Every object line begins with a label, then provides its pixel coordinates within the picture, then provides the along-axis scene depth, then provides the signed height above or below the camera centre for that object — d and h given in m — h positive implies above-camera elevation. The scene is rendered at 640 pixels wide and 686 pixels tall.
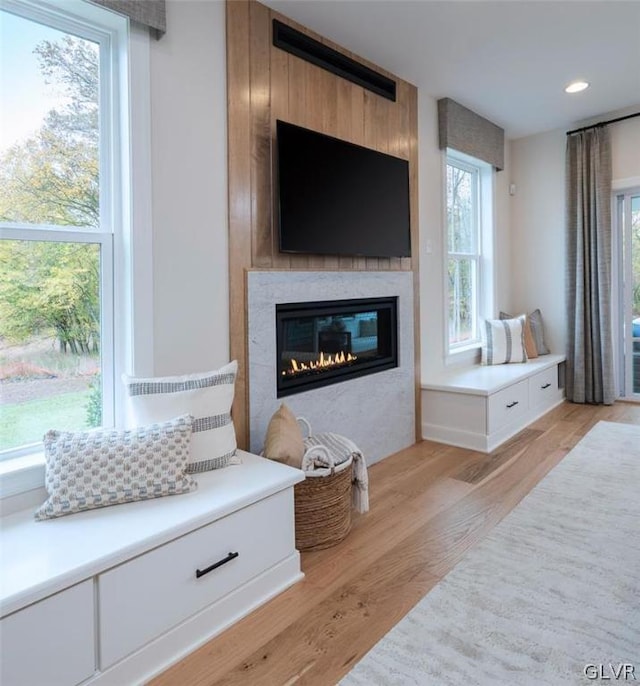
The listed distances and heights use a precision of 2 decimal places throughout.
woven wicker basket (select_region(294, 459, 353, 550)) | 2.10 -0.74
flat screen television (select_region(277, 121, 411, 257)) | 2.54 +0.84
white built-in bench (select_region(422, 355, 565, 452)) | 3.40 -0.48
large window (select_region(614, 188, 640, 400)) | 4.44 +0.54
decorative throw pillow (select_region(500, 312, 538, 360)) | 4.61 -0.04
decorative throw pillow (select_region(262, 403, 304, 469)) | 2.11 -0.44
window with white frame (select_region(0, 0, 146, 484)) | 1.77 +0.49
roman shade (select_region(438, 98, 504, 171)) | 3.78 +1.74
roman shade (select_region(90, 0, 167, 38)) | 1.86 +1.32
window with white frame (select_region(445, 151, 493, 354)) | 4.29 +0.86
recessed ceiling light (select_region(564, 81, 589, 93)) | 3.63 +1.92
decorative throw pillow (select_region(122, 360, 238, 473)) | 1.87 -0.25
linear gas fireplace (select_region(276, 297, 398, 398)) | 2.68 +0.00
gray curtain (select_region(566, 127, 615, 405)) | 4.36 +0.67
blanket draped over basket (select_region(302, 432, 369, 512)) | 2.17 -0.53
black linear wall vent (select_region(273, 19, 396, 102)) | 2.58 +1.65
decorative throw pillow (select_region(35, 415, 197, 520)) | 1.57 -0.41
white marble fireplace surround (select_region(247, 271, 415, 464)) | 2.46 -0.25
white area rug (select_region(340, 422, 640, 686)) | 1.45 -0.95
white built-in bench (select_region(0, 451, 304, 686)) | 1.24 -0.69
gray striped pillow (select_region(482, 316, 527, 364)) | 4.34 -0.03
